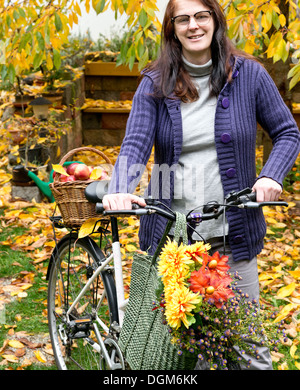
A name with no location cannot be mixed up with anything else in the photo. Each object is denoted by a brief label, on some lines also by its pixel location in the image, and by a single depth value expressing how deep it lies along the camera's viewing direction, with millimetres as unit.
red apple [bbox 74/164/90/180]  2830
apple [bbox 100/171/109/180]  2885
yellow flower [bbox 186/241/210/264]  1692
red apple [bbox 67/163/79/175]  2920
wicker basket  2693
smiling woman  2285
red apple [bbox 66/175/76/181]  2870
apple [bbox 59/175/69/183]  2904
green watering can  5670
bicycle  1937
